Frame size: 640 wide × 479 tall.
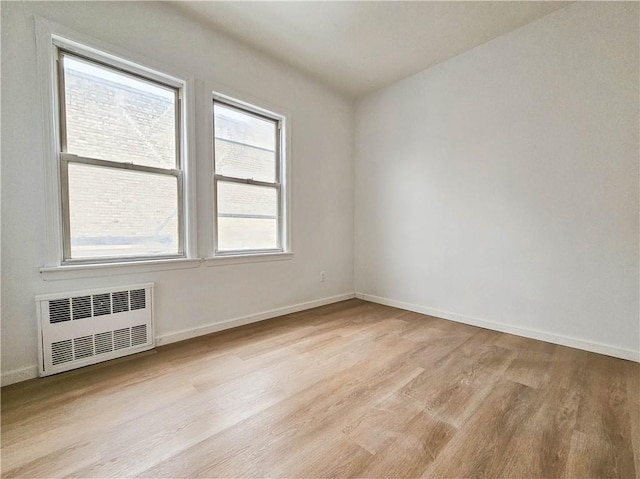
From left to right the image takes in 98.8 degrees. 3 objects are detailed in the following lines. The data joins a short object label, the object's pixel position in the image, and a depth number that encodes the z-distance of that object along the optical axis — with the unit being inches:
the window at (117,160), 78.3
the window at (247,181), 109.9
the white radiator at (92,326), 73.0
